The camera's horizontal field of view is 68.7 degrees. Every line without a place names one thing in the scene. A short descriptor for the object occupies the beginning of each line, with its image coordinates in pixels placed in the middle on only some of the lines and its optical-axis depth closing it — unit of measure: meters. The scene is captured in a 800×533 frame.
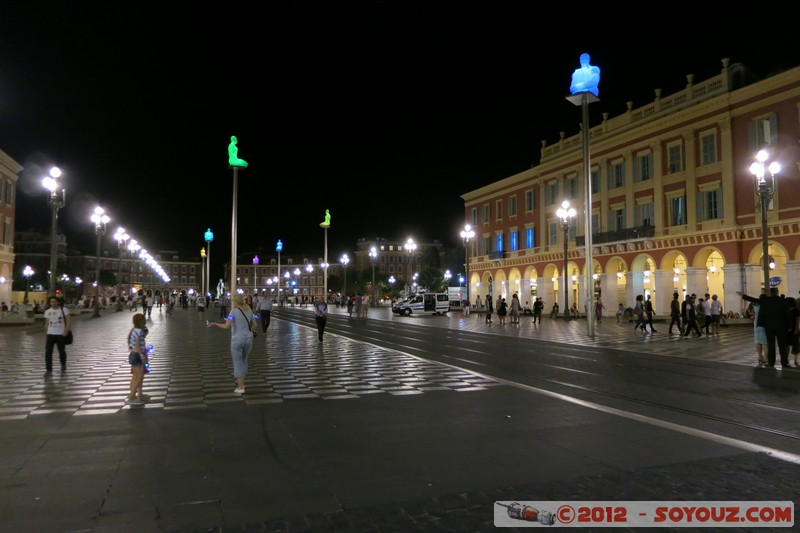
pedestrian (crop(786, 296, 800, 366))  13.46
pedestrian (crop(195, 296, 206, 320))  47.61
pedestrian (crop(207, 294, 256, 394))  10.20
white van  53.47
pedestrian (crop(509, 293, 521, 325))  34.22
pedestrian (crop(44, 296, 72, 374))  12.75
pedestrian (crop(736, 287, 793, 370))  12.92
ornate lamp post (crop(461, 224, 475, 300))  48.83
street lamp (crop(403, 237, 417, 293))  62.89
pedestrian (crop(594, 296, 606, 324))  36.03
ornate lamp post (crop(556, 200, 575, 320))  37.03
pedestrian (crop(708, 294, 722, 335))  24.33
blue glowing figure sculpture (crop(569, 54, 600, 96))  24.72
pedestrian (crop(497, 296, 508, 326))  34.06
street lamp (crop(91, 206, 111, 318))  35.53
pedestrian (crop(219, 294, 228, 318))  37.24
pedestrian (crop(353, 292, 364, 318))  43.12
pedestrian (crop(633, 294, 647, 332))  25.14
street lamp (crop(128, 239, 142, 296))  53.81
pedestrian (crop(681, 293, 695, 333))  23.06
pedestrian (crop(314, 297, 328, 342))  21.52
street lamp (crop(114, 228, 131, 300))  45.37
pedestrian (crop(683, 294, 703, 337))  22.75
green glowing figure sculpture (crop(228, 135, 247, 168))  29.33
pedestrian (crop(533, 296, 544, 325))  35.05
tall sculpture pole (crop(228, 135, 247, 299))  29.33
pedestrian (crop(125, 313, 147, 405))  9.23
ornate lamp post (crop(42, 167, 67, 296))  24.31
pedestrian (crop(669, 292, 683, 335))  22.96
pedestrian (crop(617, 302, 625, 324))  37.41
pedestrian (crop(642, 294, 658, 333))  25.54
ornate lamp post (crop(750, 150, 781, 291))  16.88
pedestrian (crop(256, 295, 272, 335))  25.95
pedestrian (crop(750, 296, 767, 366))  13.64
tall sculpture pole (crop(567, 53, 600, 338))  24.70
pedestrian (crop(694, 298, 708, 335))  24.52
